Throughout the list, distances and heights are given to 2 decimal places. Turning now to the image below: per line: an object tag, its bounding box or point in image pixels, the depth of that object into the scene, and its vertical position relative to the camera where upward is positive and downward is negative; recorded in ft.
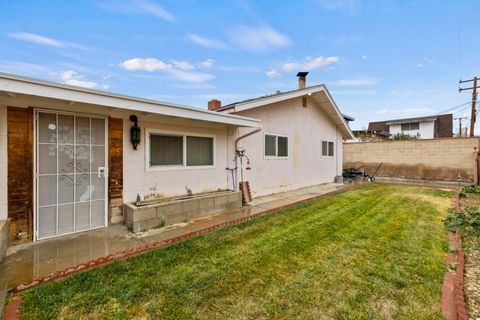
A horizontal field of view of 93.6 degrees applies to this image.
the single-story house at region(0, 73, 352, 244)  12.42 +0.47
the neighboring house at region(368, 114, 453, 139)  79.87 +12.31
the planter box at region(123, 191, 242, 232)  14.94 -3.79
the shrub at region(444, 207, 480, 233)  15.53 -4.60
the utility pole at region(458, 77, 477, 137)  47.65 +11.76
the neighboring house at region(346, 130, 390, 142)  68.85 +7.74
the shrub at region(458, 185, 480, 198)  28.47 -4.21
